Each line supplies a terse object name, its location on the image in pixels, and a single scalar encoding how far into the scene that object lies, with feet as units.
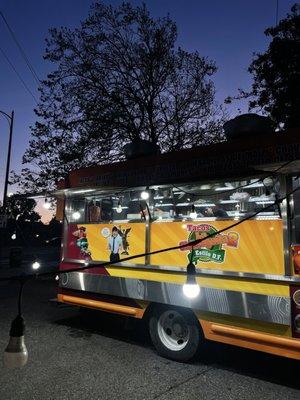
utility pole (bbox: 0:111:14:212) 77.87
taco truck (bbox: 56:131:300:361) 15.61
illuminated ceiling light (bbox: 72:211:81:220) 24.25
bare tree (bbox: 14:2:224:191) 56.59
